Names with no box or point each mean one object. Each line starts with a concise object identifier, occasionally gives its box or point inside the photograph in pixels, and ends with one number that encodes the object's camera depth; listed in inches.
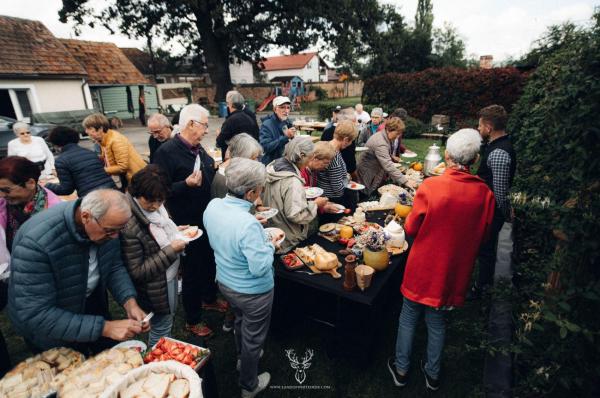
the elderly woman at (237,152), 128.3
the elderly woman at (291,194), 114.3
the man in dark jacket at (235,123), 199.6
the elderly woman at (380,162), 182.2
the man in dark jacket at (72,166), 144.6
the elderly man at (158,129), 182.2
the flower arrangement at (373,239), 108.3
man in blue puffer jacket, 68.6
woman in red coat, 88.8
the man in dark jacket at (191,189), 127.4
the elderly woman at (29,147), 233.0
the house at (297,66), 2090.3
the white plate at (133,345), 79.1
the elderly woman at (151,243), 89.7
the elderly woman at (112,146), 161.6
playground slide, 975.5
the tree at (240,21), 729.6
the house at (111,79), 791.7
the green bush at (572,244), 59.9
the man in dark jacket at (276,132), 207.2
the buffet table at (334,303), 103.4
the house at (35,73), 568.4
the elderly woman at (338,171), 155.2
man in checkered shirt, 129.8
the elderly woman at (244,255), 85.5
